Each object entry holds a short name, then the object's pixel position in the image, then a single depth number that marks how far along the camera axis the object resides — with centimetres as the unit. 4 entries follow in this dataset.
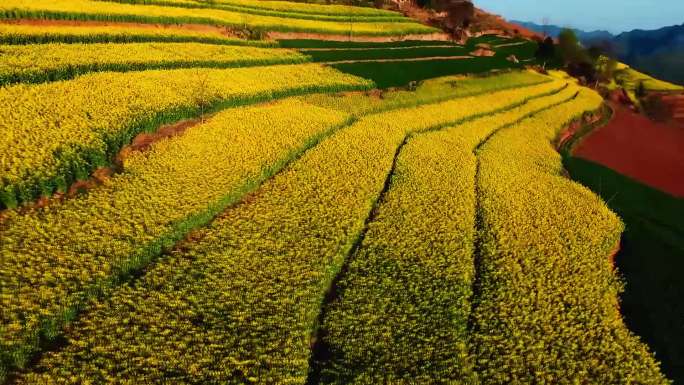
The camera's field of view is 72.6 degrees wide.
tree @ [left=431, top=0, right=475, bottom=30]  9394
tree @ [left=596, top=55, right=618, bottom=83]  8750
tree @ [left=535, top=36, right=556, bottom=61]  8002
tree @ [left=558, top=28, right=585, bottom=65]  8700
